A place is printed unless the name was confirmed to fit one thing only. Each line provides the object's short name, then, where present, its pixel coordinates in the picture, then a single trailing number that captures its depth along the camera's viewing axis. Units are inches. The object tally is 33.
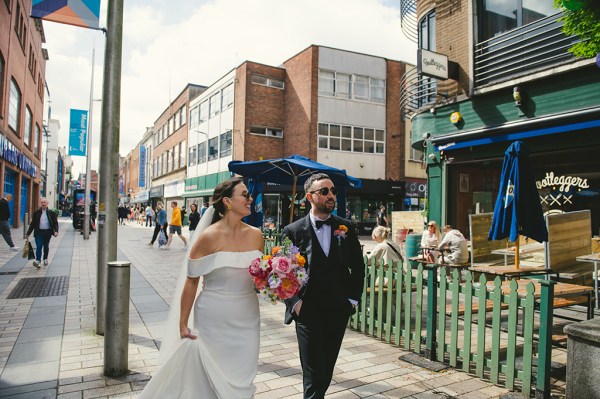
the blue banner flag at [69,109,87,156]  968.9
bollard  148.3
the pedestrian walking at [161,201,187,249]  620.5
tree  143.9
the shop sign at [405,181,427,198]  1090.0
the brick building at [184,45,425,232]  1020.5
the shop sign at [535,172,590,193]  352.8
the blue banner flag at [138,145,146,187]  2235.5
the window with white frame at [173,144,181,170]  1576.6
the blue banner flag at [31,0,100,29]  179.5
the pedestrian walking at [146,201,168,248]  603.2
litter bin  473.7
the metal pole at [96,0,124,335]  184.7
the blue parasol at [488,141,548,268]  216.7
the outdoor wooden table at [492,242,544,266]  302.6
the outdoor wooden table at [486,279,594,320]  174.1
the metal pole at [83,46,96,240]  761.6
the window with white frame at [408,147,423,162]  1120.2
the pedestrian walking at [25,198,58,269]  400.5
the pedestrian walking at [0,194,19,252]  498.6
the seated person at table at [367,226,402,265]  229.6
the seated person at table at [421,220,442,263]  378.6
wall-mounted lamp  362.0
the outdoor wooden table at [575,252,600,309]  221.2
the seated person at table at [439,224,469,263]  328.8
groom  110.2
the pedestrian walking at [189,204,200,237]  595.8
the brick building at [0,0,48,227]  700.7
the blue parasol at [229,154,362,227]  317.1
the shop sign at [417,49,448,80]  409.4
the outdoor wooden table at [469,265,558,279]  210.7
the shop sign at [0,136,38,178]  688.7
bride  104.9
